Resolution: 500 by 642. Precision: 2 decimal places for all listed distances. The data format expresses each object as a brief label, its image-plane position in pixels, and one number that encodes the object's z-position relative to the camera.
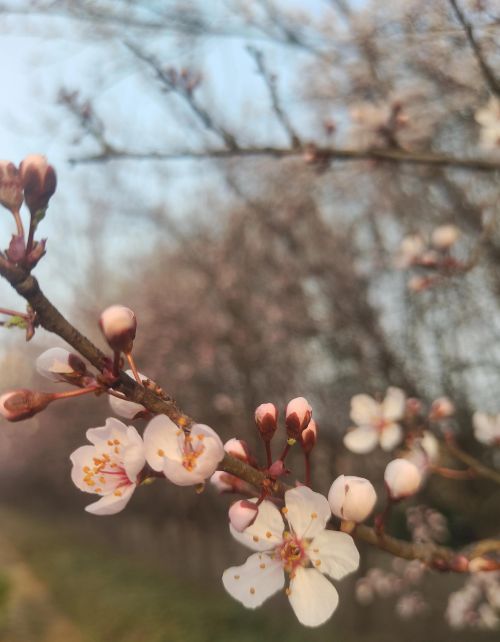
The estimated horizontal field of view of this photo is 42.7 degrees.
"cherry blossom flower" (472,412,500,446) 0.25
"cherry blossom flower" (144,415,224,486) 0.10
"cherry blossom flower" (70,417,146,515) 0.11
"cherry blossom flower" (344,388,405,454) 0.24
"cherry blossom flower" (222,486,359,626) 0.11
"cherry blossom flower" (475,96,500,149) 0.28
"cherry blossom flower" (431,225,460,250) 0.29
